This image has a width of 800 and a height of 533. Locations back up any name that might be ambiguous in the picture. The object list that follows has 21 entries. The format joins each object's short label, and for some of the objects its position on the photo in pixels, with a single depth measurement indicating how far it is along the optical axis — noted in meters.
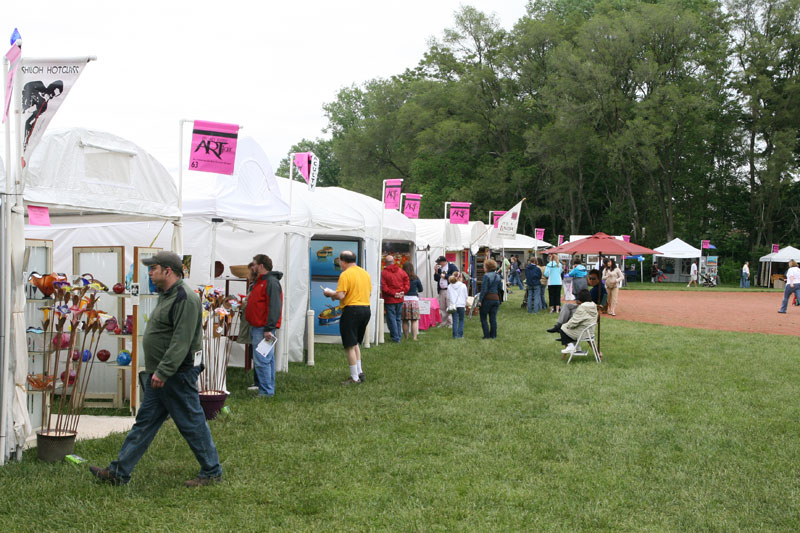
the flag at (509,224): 20.97
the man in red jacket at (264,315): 8.07
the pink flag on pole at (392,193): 15.20
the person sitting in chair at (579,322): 11.70
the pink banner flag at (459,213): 21.41
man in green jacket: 5.00
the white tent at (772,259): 40.03
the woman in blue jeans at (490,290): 14.05
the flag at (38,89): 5.45
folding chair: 11.62
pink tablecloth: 16.91
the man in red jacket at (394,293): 13.73
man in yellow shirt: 8.95
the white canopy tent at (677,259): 42.03
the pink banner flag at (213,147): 7.93
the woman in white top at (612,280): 21.17
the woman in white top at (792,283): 21.77
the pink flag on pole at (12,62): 5.43
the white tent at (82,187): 5.68
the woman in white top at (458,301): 14.27
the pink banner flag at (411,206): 19.58
